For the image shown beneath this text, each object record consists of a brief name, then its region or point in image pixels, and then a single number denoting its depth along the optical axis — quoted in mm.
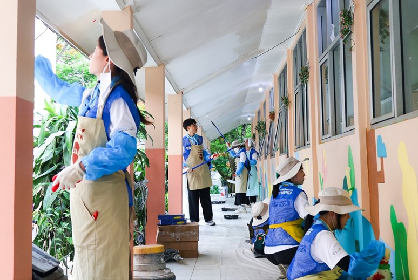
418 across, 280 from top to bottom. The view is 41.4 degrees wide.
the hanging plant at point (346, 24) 4164
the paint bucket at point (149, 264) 4188
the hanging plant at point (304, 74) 6312
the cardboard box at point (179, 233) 5930
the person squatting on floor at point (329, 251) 2791
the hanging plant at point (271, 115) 10695
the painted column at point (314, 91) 5843
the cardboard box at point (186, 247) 5949
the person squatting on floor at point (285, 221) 3652
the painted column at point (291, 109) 7930
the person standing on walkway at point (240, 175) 11836
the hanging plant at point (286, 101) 8211
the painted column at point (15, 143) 2008
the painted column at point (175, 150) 8859
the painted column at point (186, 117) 11748
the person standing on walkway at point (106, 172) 2484
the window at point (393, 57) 3049
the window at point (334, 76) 4598
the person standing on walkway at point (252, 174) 11820
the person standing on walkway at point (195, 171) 7984
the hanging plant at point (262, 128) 13443
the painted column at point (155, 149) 6637
